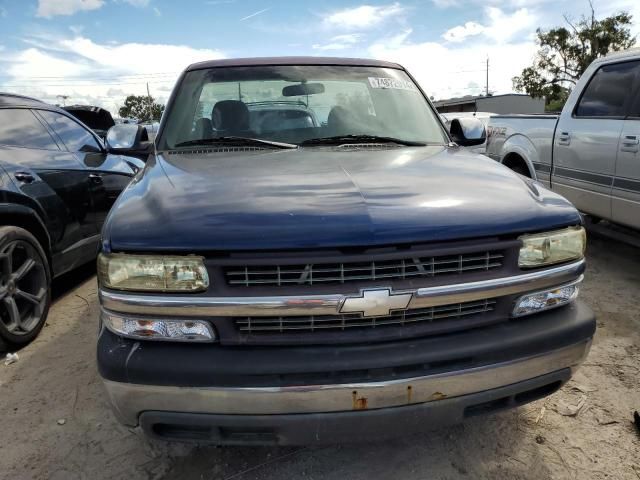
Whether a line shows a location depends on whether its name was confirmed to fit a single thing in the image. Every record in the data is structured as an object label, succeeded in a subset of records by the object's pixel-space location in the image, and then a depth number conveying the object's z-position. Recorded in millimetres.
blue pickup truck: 1752
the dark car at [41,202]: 3428
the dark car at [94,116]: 12320
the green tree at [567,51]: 31219
